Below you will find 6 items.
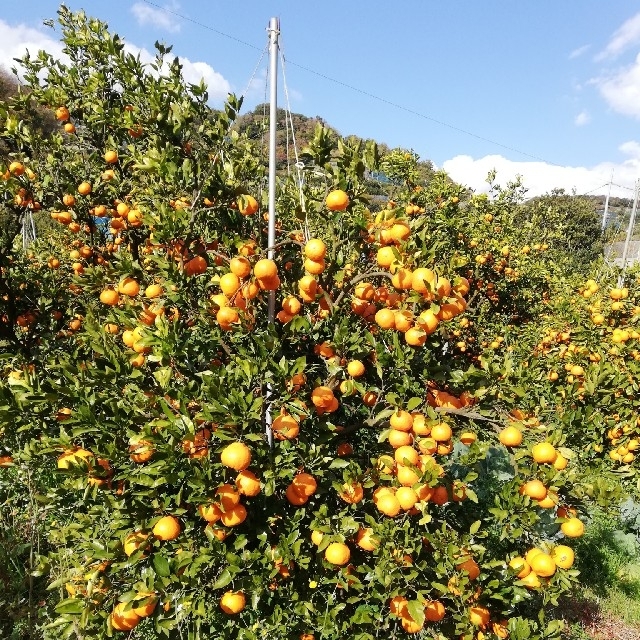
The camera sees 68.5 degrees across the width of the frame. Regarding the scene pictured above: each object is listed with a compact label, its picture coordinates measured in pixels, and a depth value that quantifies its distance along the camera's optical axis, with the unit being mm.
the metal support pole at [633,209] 14422
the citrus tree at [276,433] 1696
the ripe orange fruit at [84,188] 3568
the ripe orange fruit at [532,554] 1940
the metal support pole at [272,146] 1892
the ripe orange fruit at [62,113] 3758
